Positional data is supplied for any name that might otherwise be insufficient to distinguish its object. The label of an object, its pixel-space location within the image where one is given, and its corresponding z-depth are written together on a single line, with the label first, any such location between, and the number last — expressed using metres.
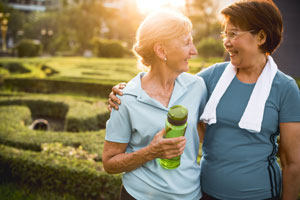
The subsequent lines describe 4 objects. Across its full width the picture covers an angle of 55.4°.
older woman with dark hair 1.67
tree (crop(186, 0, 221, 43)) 37.75
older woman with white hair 1.69
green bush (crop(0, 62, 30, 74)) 14.88
